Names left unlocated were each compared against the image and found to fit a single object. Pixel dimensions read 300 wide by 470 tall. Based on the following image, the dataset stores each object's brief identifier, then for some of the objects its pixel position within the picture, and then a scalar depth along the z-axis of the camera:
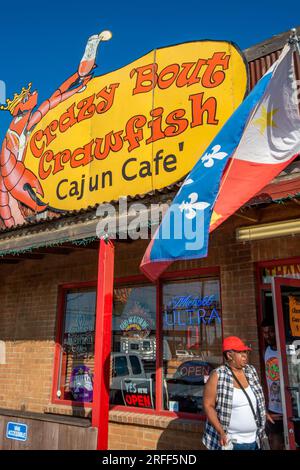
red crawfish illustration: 8.91
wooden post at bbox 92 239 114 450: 4.63
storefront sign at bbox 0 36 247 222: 6.93
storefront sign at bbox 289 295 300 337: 5.10
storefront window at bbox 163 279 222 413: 5.71
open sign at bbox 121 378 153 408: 6.12
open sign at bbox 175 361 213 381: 5.70
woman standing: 3.59
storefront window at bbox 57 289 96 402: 7.02
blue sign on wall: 5.21
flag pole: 4.74
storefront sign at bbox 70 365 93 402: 6.90
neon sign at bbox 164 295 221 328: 5.85
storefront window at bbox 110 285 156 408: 6.23
